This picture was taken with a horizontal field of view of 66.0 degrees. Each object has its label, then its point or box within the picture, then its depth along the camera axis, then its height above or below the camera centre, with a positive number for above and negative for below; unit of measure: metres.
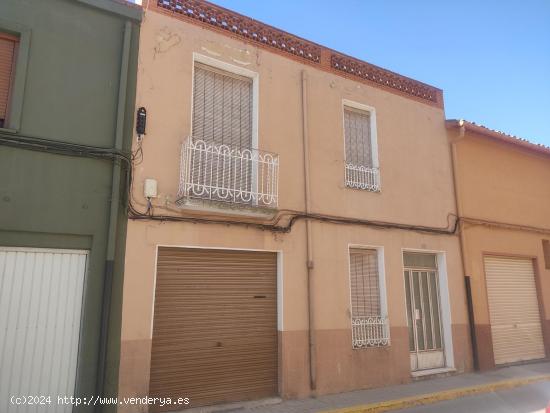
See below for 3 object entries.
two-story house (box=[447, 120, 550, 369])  10.09 +1.65
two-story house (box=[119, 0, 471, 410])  6.60 +1.49
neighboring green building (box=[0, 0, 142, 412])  5.58 +1.54
